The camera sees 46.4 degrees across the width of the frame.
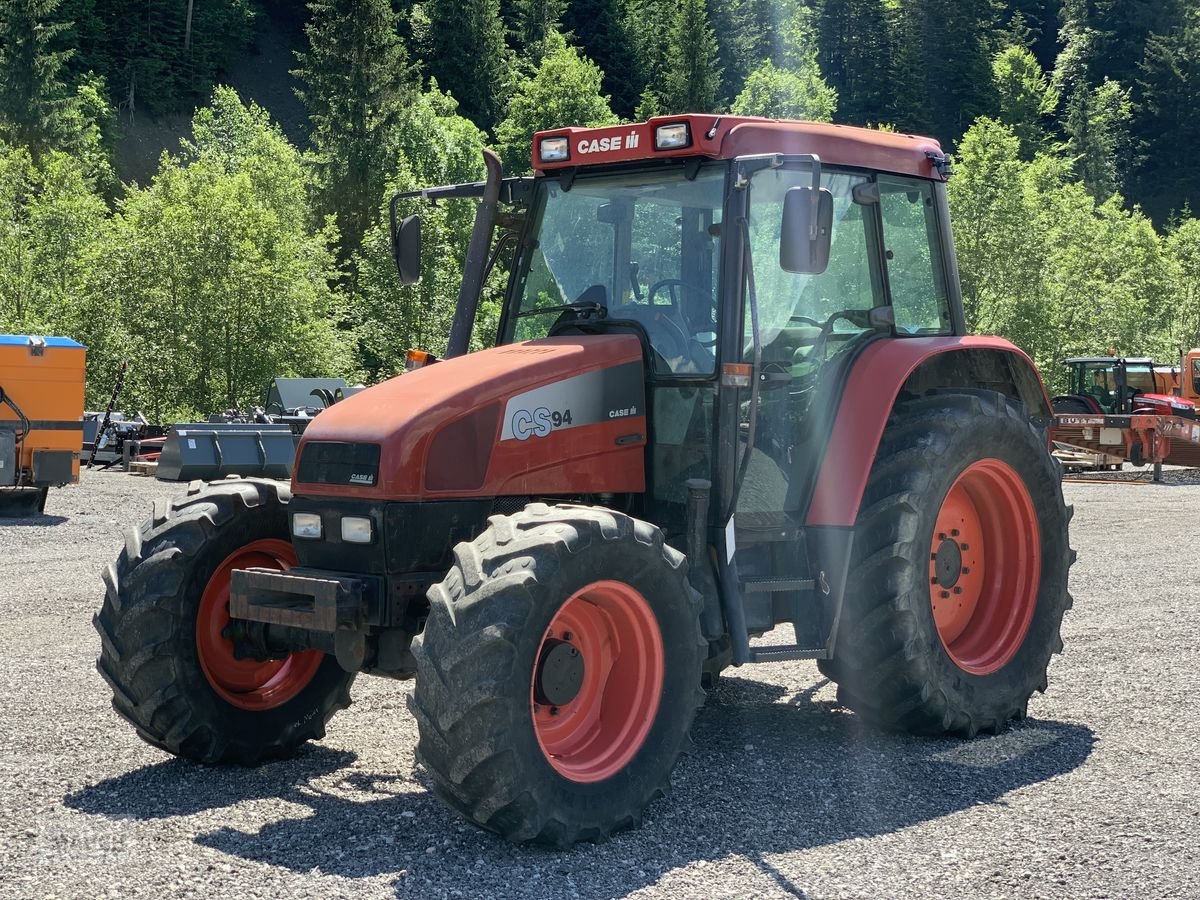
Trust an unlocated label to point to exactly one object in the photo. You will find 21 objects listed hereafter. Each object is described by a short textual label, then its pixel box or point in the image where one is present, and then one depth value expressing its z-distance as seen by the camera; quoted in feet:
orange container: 57.41
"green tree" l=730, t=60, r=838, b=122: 193.57
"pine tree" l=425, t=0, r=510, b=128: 247.29
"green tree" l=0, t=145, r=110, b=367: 123.24
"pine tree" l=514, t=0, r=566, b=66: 267.39
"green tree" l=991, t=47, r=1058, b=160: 315.58
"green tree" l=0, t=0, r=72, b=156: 206.59
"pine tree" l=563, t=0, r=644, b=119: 284.82
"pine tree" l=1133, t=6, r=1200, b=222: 331.98
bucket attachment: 68.44
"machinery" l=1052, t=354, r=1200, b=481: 88.58
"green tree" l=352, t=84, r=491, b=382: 147.13
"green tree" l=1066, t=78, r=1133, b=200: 300.20
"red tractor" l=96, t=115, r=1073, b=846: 16.37
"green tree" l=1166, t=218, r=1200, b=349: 186.70
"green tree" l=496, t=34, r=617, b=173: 181.27
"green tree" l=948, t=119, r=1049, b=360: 150.61
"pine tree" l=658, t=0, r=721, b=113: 230.48
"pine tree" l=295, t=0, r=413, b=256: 191.52
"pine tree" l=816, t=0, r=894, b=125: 318.04
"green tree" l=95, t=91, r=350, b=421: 118.21
